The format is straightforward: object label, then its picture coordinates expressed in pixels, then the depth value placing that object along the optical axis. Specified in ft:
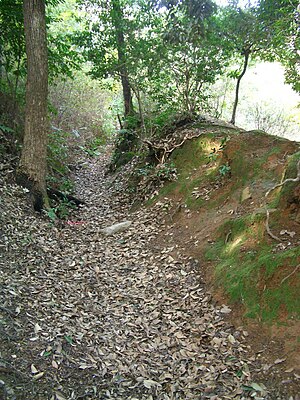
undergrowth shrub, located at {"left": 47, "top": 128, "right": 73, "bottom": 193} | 30.01
